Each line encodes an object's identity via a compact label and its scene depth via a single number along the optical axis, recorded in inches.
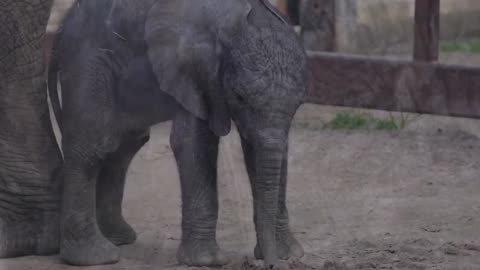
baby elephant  320.8
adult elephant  361.4
